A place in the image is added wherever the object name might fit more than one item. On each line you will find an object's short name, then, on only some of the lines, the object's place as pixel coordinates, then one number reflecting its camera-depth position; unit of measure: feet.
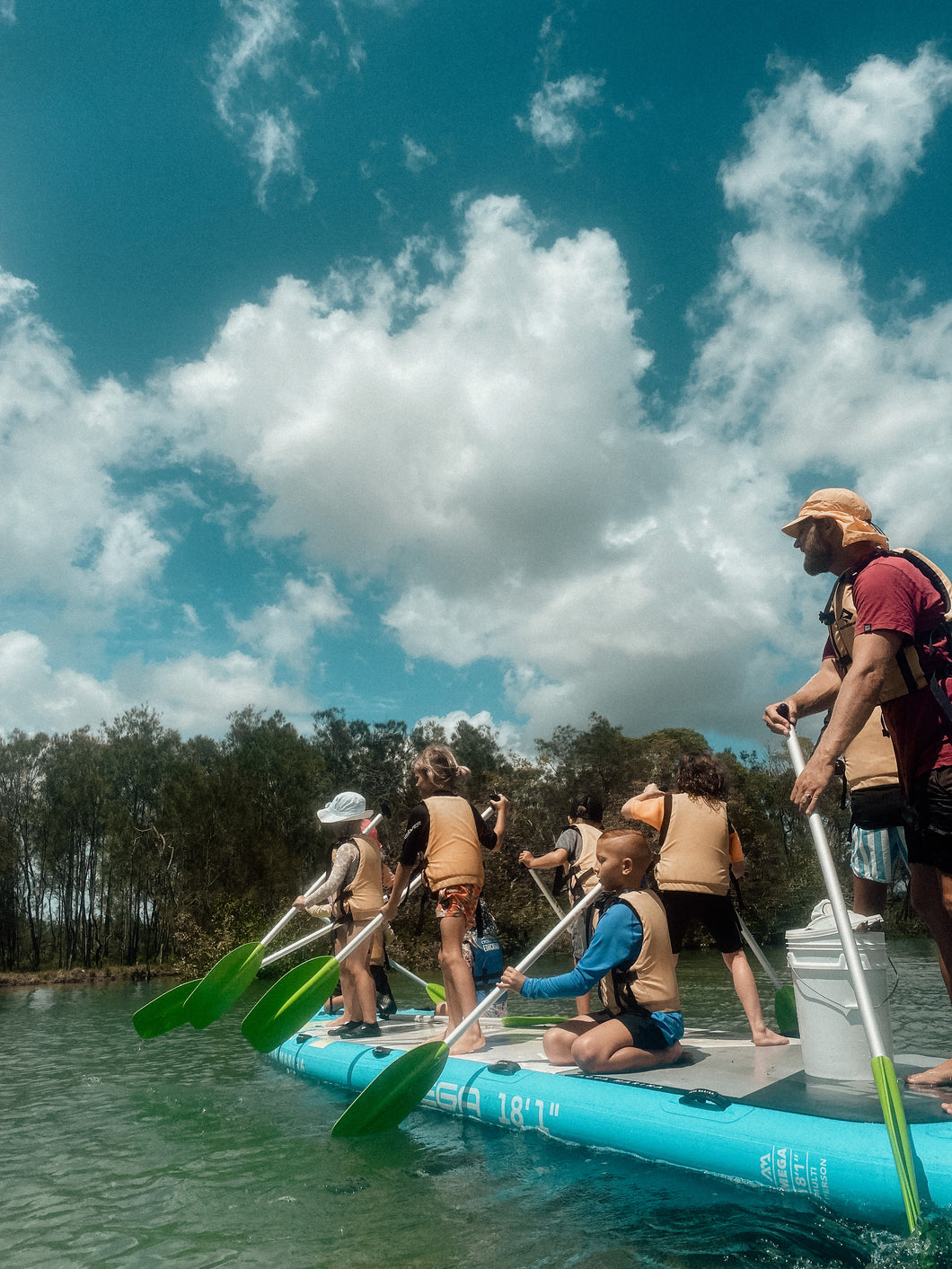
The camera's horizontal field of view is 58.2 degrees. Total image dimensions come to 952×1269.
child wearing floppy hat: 21.06
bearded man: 9.75
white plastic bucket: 10.68
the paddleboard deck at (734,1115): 9.05
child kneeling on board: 12.93
